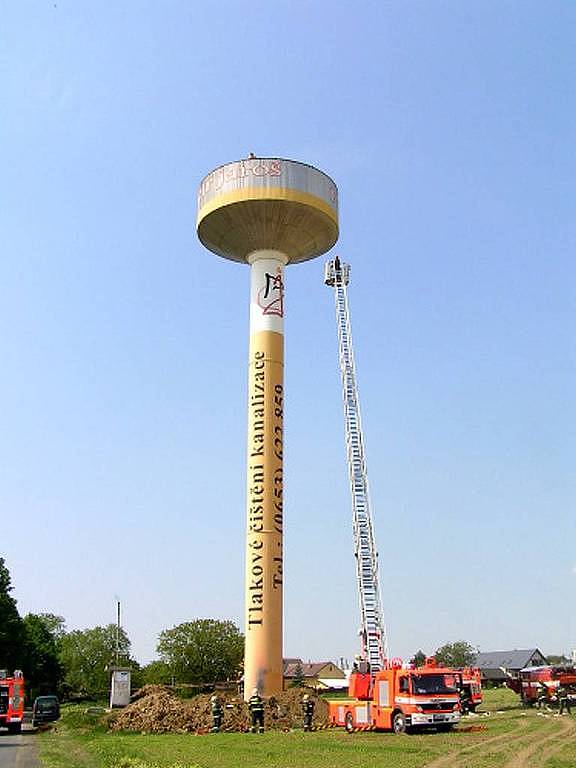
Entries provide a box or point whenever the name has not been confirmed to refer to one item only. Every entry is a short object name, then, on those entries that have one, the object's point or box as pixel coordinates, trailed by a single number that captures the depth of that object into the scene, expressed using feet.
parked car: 159.43
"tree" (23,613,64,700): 277.56
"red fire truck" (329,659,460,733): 92.02
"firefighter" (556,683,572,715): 121.88
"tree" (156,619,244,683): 265.95
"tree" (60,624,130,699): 350.84
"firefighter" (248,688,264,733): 110.89
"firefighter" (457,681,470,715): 130.93
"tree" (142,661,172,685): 269.21
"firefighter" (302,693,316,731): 106.83
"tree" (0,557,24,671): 247.29
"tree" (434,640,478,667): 449.80
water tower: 138.72
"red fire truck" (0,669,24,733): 135.74
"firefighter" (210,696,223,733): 113.19
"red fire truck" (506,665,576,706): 133.91
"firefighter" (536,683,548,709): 133.80
